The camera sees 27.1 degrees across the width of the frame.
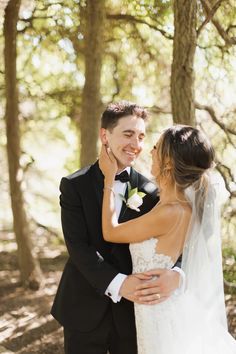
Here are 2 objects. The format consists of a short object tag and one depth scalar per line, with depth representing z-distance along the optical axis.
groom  2.33
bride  2.23
